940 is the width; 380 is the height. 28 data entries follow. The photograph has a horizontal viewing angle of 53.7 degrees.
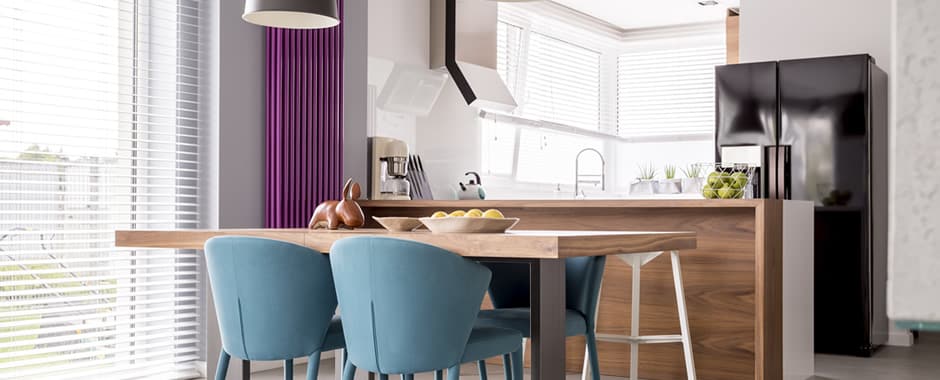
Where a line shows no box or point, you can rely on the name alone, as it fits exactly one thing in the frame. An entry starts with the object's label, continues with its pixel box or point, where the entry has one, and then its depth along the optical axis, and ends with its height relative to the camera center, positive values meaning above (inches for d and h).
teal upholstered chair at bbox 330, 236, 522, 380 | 93.1 -11.7
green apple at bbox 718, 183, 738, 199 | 165.3 -0.7
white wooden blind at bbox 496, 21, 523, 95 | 274.1 +40.7
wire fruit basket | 165.5 +0.5
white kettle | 232.5 -0.9
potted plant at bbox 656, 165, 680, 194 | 276.5 +0.9
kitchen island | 158.2 -17.9
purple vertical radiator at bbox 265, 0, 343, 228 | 187.3 +13.5
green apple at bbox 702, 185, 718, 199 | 166.9 -0.7
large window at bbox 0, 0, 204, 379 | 145.5 +0.7
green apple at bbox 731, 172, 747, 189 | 165.6 +1.4
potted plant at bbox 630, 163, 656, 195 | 283.0 +0.6
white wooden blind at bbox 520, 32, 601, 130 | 292.8 +35.2
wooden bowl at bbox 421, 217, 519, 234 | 103.4 -4.2
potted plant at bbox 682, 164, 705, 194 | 272.2 +1.2
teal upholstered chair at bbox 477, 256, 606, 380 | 122.4 -16.2
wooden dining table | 92.0 -6.6
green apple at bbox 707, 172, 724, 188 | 166.4 +1.4
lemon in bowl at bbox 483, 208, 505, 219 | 107.7 -3.1
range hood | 233.0 +35.8
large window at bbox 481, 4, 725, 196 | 284.7 +32.4
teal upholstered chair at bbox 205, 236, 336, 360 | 105.0 -12.3
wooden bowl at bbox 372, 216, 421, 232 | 119.8 -4.6
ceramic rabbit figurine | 124.4 -3.6
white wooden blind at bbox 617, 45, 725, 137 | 328.8 +34.9
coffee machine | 203.8 +4.2
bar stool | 145.2 -22.3
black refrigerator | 212.5 +6.4
